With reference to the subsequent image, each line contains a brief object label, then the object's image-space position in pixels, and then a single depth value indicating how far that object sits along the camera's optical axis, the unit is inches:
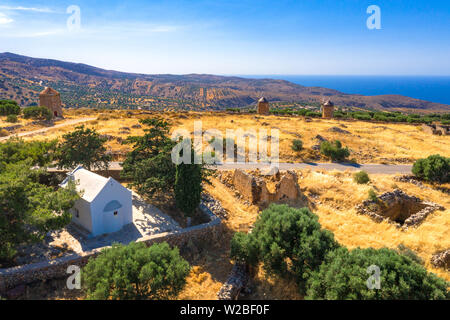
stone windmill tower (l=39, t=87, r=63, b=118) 2009.1
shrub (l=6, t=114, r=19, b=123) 1726.1
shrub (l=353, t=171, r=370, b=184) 940.1
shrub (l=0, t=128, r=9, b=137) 1422.5
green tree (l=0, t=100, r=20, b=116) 1939.0
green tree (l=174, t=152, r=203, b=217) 667.4
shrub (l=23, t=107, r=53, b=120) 1861.5
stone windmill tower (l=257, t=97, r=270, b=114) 2470.5
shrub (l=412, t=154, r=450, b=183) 976.3
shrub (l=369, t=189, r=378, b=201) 803.4
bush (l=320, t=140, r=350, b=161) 1291.8
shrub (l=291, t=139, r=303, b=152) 1347.2
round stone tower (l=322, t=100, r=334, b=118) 2436.0
